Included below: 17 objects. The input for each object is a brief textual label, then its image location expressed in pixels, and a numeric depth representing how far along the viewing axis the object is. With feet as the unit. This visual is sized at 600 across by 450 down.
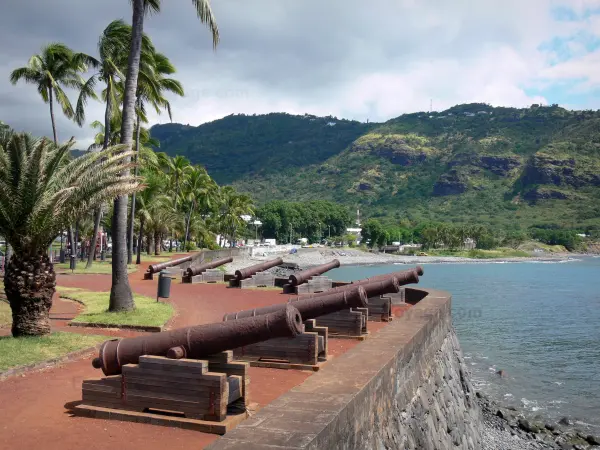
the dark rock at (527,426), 47.19
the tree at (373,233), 438.81
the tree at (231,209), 265.13
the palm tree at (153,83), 65.26
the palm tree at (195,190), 189.68
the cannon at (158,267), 86.60
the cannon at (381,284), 39.98
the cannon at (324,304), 30.55
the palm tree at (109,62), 64.44
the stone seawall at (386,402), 16.92
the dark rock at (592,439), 45.29
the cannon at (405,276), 43.04
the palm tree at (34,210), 34.04
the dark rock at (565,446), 44.16
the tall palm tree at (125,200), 47.83
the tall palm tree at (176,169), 161.91
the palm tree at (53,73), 88.07
